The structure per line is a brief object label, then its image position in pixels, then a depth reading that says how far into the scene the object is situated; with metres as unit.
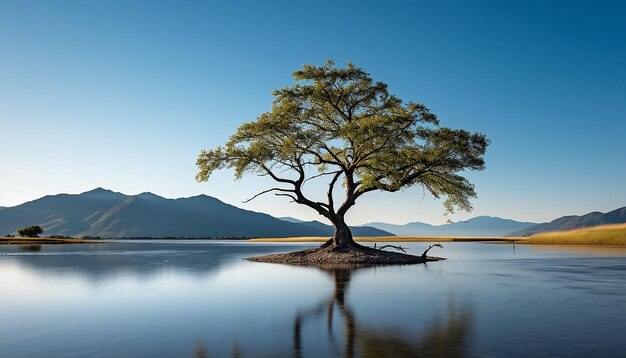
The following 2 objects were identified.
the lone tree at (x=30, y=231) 153.88
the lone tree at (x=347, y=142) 52.88
